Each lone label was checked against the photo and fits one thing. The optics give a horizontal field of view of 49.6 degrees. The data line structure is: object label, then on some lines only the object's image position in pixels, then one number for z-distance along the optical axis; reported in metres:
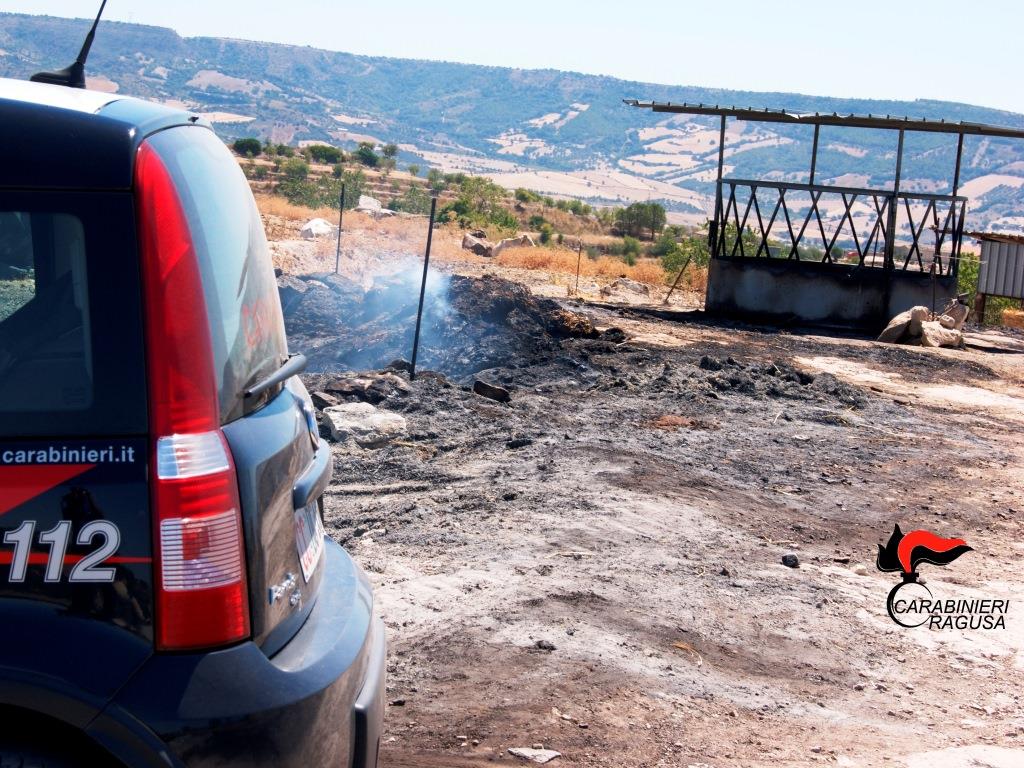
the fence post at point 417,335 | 11.79
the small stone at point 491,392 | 10.98
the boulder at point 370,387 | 10.03
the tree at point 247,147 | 74.44
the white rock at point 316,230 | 30.81
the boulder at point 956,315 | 23.35
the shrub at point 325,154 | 81.62
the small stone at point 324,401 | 9.62
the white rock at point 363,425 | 8.76
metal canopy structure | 24.11
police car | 2.37
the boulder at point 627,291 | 27.58
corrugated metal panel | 26.98
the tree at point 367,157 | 91.44
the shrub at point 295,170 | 59.88
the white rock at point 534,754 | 4.05
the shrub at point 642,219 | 69.19
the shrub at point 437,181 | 75.56
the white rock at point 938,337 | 21.58
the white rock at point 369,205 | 48.84
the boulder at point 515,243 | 35.96
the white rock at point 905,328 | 21.89
